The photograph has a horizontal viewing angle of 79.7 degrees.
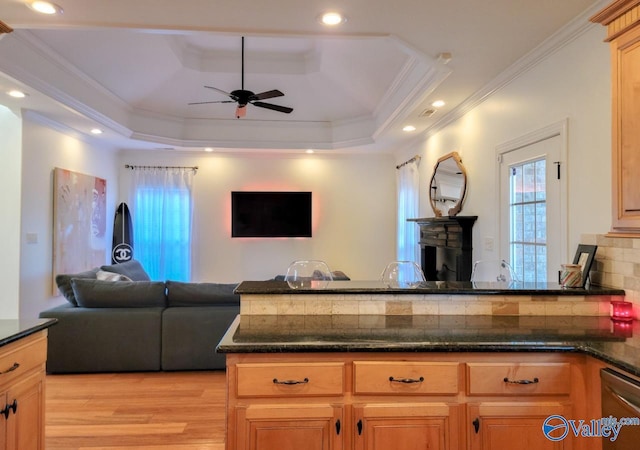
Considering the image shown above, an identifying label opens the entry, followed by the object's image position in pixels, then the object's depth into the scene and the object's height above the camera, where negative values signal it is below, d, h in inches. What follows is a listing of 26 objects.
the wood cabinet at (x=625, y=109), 67.9 +21.9
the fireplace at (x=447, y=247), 152.9 -8.2
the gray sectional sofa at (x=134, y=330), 133.8 -35.6
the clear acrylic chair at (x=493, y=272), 124.3 -15.1
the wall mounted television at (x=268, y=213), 257.8 +10.2
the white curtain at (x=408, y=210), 219.1 +11.3
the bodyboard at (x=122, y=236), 238.4 -5.2
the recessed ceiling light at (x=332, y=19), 90.6 +50.7
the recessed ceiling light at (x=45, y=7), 85.5 +50.3
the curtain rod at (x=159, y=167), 252.8 +40.5
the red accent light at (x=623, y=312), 76.6 -16.6
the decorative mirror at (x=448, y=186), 161.8 +19.4
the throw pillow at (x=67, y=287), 141.1 -21.9
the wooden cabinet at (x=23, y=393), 63.5 -29.3
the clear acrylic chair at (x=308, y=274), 83.9 -13.1
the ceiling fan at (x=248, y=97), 159.5 +55.3
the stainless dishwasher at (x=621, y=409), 52.3 -25.8
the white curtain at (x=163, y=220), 249.6 +5.2
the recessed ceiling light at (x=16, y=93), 139.6 +49.7
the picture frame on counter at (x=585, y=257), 84.7 -6.5
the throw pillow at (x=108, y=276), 154.1 -19.8
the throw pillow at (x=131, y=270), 182.6 -21.3
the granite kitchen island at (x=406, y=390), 61.6 -26.3
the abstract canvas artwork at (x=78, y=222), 183.9 +3.3
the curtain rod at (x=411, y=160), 213.0 +40.0
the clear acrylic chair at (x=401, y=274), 86.5 -14.4
